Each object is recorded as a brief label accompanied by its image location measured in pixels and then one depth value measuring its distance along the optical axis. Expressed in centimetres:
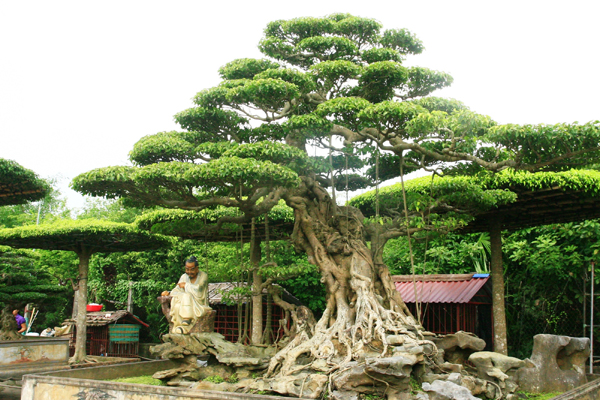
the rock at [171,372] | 877
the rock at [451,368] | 801
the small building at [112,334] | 1691
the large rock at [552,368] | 805
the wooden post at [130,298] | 2066
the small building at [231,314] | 1621
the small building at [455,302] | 1284
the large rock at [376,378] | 671
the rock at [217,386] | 793
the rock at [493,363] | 817
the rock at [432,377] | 754
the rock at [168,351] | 893
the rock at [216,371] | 899
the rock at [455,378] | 732
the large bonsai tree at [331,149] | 811
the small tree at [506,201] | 983
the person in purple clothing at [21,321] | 1566
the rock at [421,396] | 677
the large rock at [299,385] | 726
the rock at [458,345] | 876
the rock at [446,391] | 660
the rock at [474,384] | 745
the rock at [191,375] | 882
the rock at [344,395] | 671
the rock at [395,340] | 798
